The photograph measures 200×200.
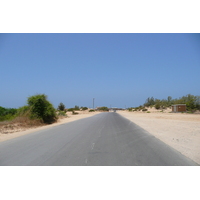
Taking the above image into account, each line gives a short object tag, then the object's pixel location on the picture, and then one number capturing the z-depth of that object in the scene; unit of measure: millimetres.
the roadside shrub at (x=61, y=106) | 83875
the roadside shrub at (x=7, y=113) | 23391
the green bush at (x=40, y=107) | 25266
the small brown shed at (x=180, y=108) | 51531
